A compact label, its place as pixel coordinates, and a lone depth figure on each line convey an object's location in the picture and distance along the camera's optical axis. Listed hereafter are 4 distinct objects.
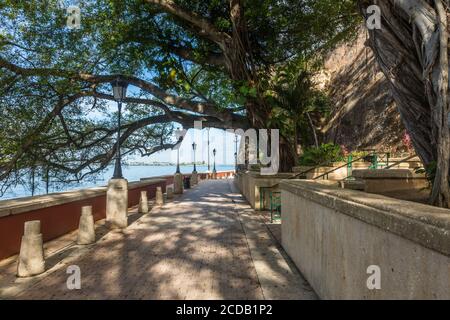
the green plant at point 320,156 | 14.30
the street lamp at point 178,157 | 23.48
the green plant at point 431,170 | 4.85
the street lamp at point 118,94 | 10.47
